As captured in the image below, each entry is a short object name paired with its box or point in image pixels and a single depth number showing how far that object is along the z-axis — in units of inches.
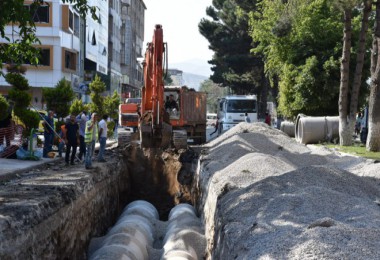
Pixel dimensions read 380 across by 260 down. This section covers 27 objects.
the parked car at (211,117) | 3177.2
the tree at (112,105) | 1160.7
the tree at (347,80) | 890.7
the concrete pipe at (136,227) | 406.3
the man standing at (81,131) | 615.8
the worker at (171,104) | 902.9
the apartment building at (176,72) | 6958.2
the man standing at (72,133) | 583.2
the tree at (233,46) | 1918.1
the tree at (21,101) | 706.8
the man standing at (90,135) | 537.3
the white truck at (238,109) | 1349.7
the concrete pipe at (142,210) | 505.4
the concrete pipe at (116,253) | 329.4
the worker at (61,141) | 702.8
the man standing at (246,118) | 1299.2
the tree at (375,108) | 773.9
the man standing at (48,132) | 683.4
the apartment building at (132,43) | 3021.7
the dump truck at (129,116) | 974.4
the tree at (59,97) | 809.5
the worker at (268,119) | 1497.3
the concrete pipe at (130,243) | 356.8
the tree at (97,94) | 1107.3
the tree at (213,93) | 5128.0
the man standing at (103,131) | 588.1
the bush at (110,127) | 1117.9
